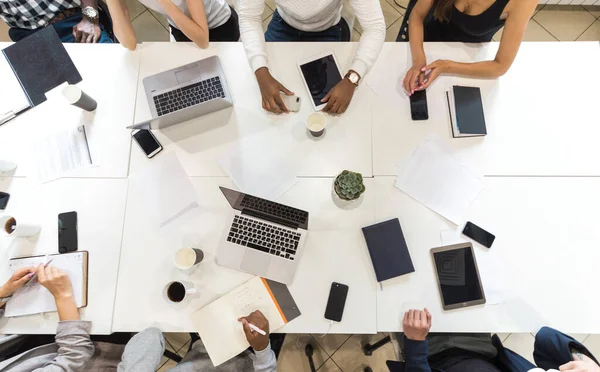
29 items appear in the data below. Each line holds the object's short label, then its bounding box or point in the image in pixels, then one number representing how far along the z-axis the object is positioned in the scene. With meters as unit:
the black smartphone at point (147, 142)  1.64
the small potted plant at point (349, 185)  1.48
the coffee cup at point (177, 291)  1.49
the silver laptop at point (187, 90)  1.65
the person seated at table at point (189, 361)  1.44
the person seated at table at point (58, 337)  1.46
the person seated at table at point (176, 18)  1.69
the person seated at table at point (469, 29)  1.59
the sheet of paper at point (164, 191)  1.59
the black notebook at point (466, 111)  1.62
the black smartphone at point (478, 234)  1.53
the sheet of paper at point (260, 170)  1.60
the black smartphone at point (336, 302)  1.48
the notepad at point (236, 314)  1.48
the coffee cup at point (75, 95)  1.58
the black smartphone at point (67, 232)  1.56
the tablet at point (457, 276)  1.49
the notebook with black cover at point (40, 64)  1.73
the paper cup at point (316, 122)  1.58
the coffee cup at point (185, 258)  1.48
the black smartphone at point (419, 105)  1.66
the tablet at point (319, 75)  1.69
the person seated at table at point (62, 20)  2.01
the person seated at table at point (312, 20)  1.64
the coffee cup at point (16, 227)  1.50
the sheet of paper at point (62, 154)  1.63
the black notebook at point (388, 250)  1.50
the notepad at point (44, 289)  1.51
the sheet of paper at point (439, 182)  1.57
